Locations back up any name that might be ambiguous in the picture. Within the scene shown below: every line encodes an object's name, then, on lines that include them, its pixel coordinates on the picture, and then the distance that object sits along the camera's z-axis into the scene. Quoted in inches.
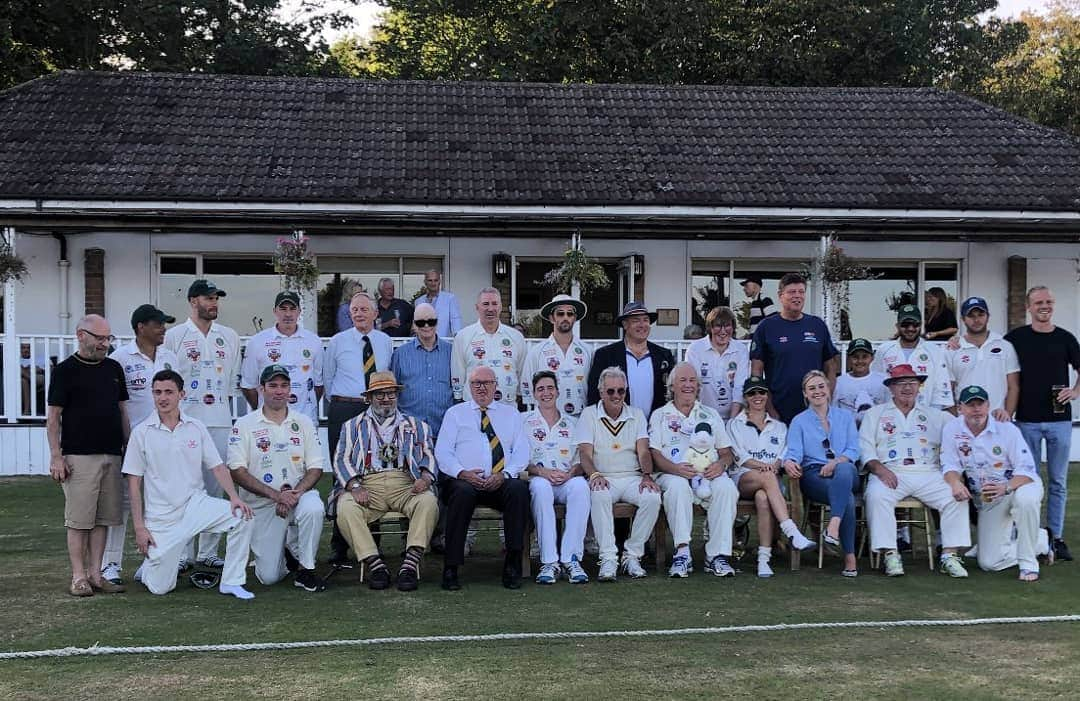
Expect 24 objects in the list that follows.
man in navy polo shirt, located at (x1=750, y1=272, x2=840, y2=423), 298.4
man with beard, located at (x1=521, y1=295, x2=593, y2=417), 304.2
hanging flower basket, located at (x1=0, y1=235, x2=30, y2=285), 487.2
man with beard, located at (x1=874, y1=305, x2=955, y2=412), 310.0
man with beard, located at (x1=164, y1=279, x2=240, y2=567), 278.7
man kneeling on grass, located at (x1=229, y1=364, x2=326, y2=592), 260.7
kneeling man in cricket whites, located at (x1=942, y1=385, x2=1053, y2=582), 275.6
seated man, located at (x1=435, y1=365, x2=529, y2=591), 266.1
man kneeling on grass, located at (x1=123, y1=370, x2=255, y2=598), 250.5
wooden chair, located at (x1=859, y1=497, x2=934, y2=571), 281.9
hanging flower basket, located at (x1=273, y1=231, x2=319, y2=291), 496.1
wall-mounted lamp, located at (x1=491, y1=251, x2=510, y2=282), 570.6
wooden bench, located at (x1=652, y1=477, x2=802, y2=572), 281.1
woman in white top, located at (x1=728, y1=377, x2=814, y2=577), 278.8
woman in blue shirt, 279.1
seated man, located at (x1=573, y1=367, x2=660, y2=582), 274.8
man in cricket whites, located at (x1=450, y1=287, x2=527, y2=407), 303.1
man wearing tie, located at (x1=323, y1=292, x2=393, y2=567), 306.6
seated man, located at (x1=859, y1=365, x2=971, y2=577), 278.4
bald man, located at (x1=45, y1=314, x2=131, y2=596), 251.3
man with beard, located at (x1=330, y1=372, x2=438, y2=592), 262.5
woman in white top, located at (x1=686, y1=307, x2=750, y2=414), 314.2
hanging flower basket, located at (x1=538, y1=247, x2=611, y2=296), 510.3
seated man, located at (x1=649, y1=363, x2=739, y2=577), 274.1
